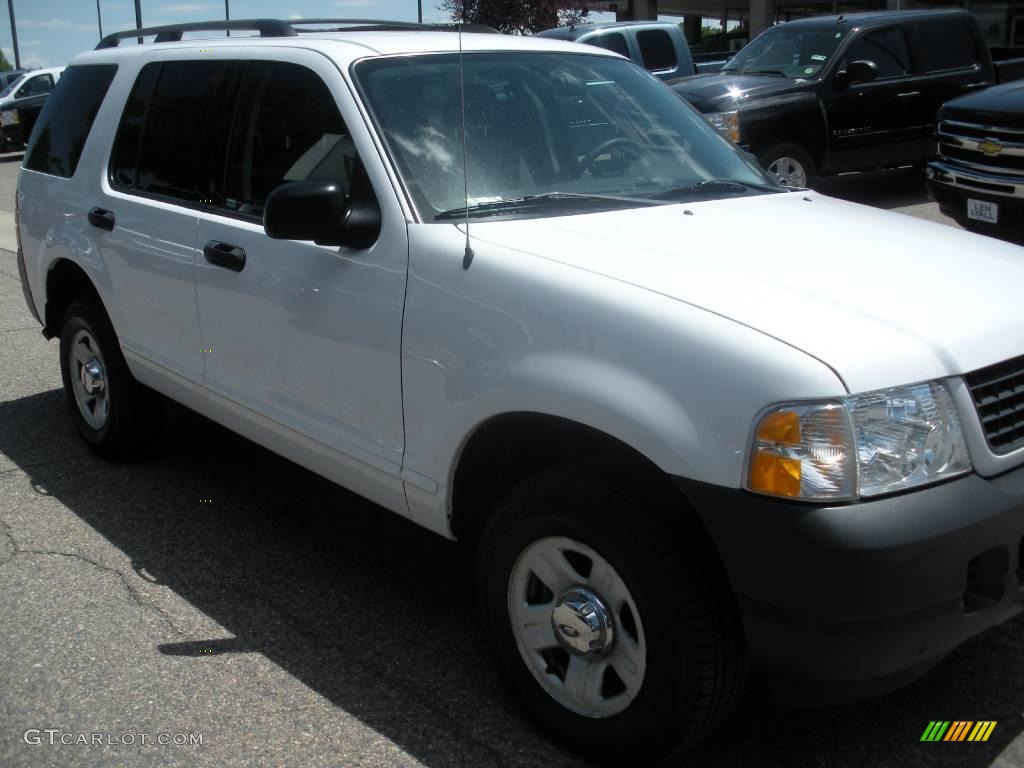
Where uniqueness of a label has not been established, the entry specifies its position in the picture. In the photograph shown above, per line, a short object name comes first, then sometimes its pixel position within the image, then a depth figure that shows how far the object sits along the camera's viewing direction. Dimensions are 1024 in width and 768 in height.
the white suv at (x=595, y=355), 2.44
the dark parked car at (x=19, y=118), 24.48
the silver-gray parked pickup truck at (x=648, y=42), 14.80
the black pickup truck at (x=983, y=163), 7.79
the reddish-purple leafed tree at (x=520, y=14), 27.34
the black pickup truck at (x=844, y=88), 11.02
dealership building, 29.50
